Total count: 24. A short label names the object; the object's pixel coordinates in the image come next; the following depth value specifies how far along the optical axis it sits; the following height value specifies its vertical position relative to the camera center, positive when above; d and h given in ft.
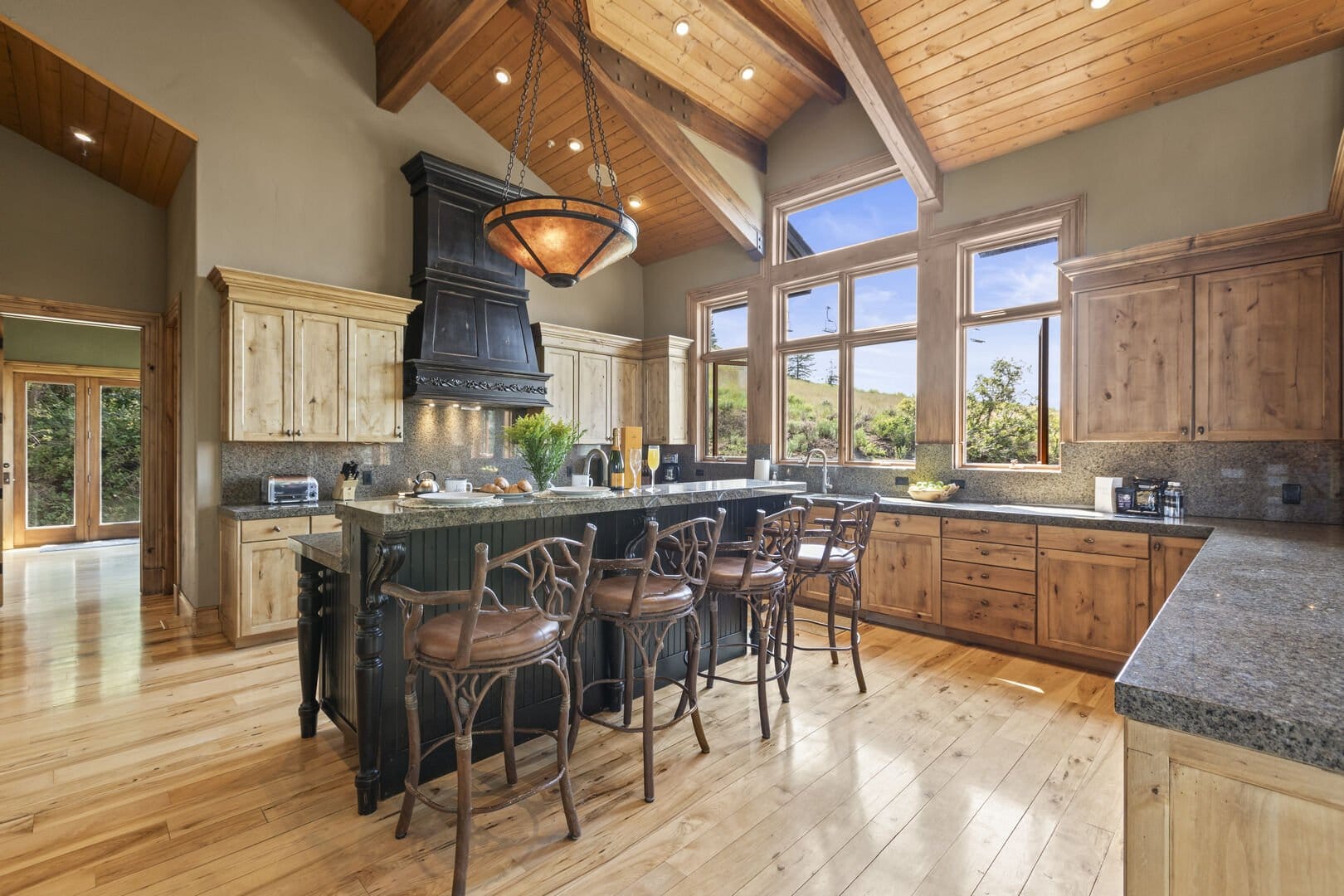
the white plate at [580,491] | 8.71 -0.68
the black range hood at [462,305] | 16.34 +4.08
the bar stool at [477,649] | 5.78 -2.04
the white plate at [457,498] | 7.54 -0.65
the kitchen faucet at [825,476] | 17.11 -0.87
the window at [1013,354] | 14.21 +2.24
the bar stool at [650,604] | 7.34 -2.02
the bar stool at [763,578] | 8.94 -2.03
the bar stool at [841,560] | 10.38 -2.00
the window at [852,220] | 16.76 +6.73
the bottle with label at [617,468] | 9.44 -0.34
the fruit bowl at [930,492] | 14.61 -1.13
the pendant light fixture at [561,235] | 8.30 +3.05
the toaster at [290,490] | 13.92 -0.99
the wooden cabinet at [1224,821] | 2.61 -1.74
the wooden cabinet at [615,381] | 19.89 +2.31
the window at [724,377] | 20.92 +2.44
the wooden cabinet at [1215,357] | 10.14 +1.62
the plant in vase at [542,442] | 8.59 +0.07
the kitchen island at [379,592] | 6.96 -1.87
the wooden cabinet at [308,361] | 13.48 +2.08
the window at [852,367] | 16.89 +2.38
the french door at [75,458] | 24.94 -0.42
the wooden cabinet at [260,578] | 12.87 -2.86
